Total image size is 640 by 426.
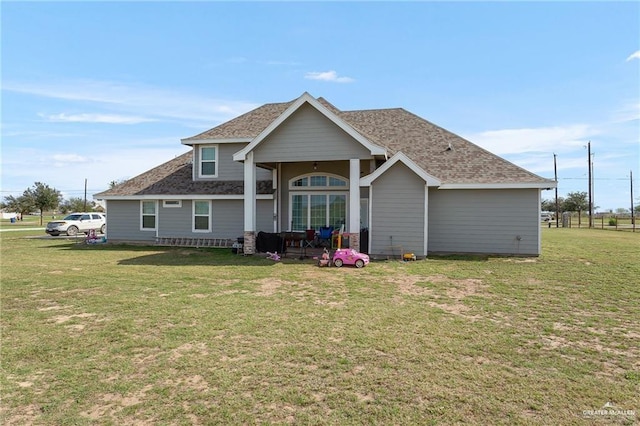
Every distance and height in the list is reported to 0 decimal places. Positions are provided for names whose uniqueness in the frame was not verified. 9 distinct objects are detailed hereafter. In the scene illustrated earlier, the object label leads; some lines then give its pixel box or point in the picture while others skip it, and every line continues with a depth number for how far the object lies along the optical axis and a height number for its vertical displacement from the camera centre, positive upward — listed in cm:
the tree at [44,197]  4803 +275
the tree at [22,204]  5284 +215
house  1379 +123
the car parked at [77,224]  2594 -46
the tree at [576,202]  7169 +290
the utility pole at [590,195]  4031 +248
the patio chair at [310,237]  1514 -80
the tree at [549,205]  9301 +293
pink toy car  1223 -137
